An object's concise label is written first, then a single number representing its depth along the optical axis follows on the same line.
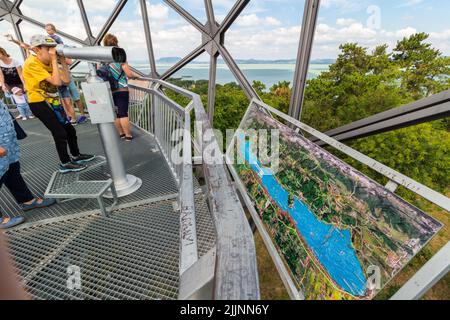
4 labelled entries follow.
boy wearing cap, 2.25
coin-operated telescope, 1.97
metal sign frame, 1.14
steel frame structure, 2.09
